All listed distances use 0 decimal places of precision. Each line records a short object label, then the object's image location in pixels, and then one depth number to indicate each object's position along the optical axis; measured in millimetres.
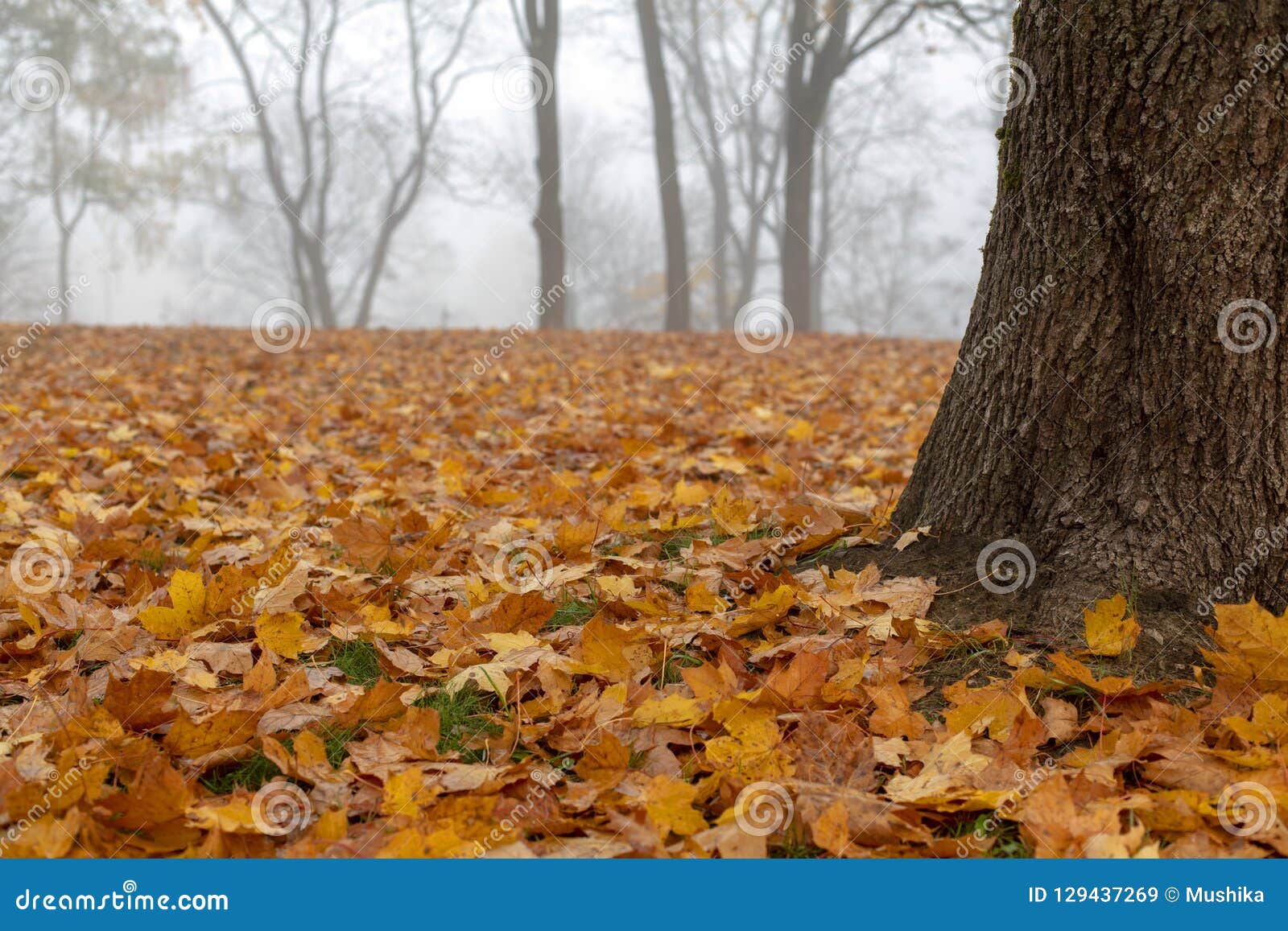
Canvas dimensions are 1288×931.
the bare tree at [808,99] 13656
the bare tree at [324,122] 20516
